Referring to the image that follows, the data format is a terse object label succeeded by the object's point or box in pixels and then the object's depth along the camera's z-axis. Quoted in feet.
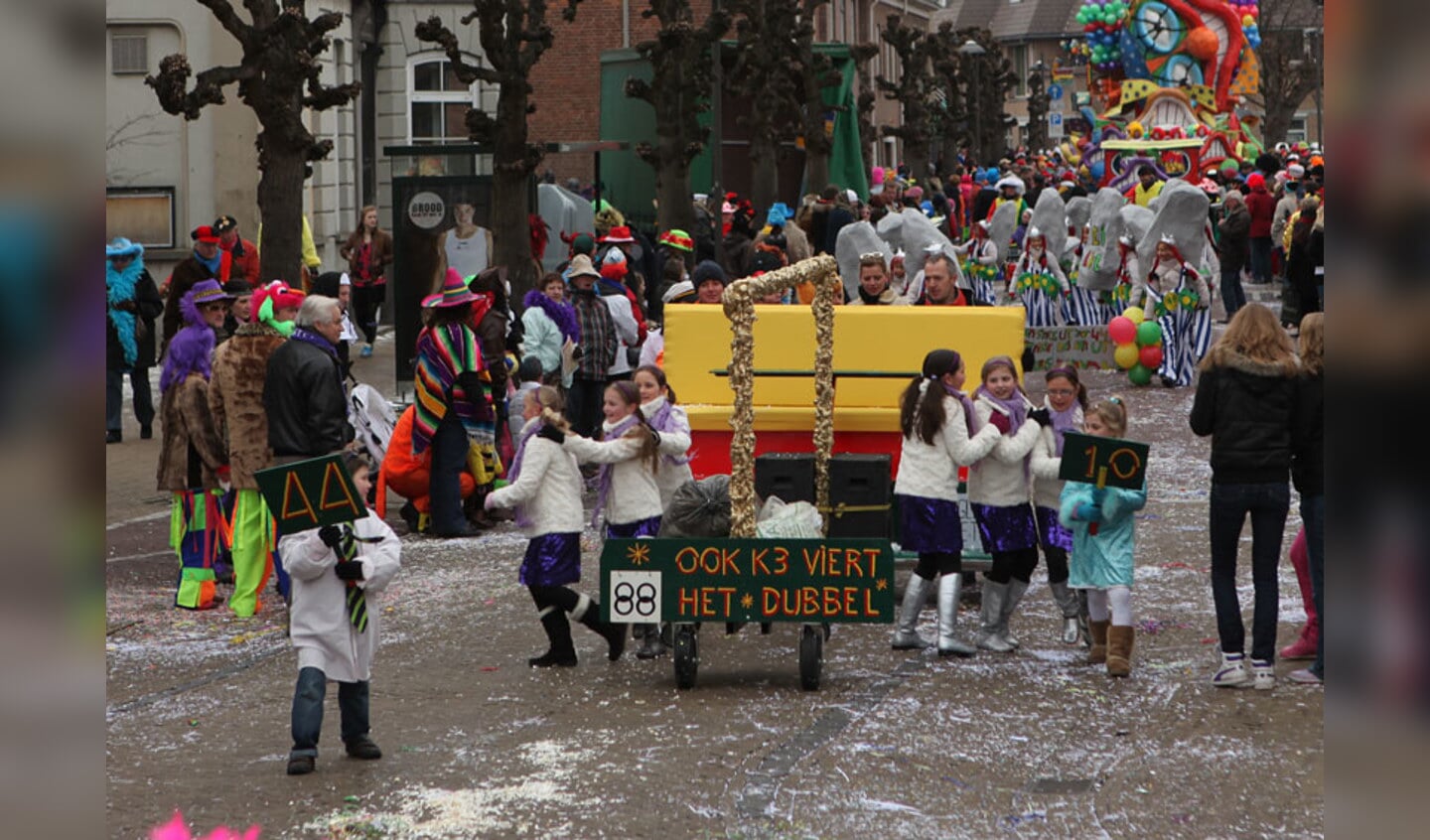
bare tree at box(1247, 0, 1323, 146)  277.23
